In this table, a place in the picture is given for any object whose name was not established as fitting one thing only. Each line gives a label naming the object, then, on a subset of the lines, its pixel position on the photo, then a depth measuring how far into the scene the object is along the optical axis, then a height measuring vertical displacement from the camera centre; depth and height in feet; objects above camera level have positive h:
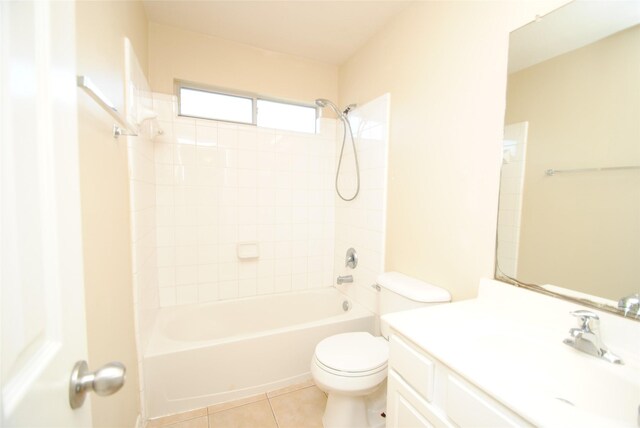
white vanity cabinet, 2.25 -1.93
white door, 0.95 -0.11
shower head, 7.24 +2.58
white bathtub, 5.14 -3.39
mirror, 2.77 +0.55
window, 7.15 +2.51
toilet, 4.31 -2.73
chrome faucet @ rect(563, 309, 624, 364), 2.60 -1.34
